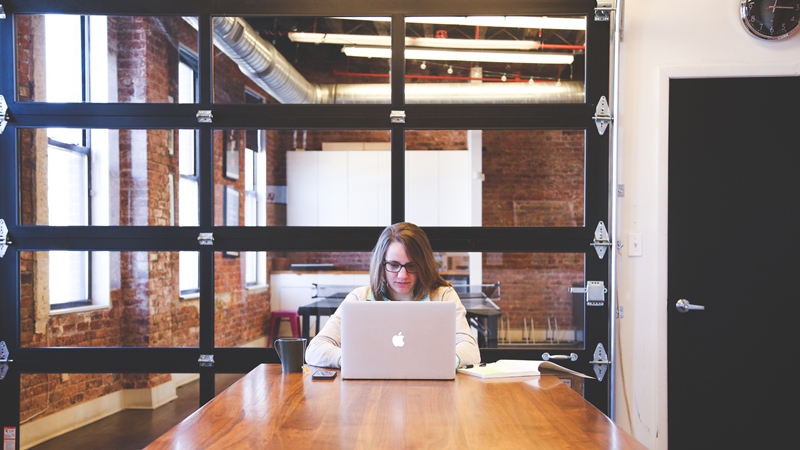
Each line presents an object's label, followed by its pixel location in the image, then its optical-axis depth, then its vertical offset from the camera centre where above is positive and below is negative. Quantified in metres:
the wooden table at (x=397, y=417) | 1.58 -0.51
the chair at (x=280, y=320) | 3.74 -0.54
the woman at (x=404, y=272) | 2.87 -0.21
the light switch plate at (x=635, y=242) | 3.47 -0.11
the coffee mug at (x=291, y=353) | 2.41 -0.46
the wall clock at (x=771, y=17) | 3.43 +1.01
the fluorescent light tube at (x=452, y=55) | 3.58 +0.87
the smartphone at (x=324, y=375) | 2.31 -0.51
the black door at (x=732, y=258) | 3.50 -0.19
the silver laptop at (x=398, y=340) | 2.23 -0.38
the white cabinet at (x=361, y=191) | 3.56 +0.16
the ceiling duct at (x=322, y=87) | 3.54 +0.70
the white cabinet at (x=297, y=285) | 3.63 -0.34
